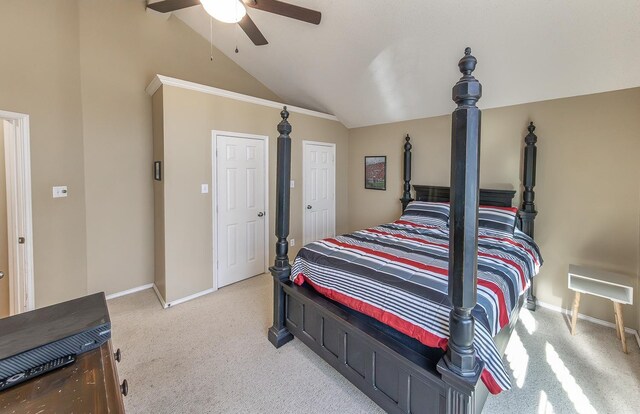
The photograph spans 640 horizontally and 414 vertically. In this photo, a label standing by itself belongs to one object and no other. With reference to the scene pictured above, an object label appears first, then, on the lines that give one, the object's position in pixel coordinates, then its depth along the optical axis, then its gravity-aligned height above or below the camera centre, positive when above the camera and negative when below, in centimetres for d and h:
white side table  229 -78
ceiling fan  187 +138
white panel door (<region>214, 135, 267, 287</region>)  346 -15
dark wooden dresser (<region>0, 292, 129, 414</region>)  74 -53
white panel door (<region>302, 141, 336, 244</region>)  442 +10
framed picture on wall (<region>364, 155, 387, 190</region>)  456 +40
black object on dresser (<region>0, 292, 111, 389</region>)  83 -46
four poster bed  121 -61
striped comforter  148 -55
